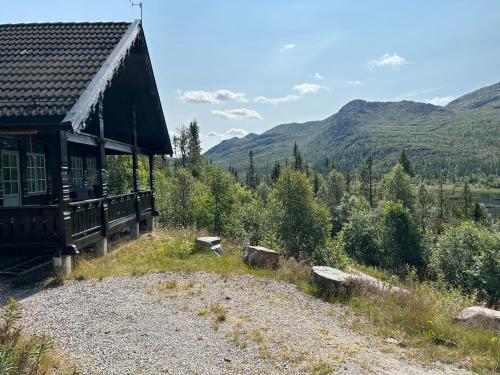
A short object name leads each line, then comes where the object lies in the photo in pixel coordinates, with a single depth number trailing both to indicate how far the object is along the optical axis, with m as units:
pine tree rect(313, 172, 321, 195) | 92.24
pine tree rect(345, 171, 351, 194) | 93.22
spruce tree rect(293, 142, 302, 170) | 93.19
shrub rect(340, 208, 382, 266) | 43.09
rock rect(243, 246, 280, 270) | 10.50
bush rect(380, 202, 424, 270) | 39.59
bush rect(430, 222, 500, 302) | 29.19
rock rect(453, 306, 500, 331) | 6.79
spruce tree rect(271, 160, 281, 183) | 91.88
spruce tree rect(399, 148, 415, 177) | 79.00
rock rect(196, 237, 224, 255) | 12.49
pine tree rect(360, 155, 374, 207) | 85.44
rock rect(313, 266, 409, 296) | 8.29
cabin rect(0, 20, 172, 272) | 8.64
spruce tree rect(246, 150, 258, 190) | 96.94
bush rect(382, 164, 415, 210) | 59.59
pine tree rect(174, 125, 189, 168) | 72.12
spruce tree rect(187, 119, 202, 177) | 68.94
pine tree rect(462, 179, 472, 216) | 71.31
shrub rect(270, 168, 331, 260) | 25.88
